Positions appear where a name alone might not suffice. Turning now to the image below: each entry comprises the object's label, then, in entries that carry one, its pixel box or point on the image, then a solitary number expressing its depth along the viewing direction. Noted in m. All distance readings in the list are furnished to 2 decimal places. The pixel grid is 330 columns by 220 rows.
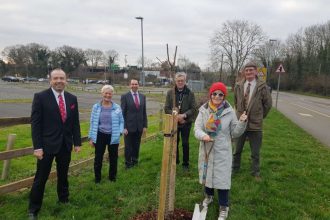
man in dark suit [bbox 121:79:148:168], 6.93
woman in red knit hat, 4.30
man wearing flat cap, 5.92
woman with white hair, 5.82
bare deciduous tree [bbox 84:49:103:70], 114.62
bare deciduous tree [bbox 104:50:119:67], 106.19
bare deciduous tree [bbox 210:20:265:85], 61.44
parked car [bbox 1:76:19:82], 91.50
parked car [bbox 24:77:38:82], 96.69
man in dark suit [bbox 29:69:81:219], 4.36
